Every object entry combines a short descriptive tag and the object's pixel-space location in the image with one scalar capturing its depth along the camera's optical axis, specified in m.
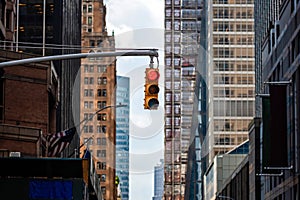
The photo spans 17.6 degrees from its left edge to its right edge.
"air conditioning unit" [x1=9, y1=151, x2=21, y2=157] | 51.81
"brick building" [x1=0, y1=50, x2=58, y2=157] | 56.66
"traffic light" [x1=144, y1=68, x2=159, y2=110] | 25.56
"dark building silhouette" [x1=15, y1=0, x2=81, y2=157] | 112.16
